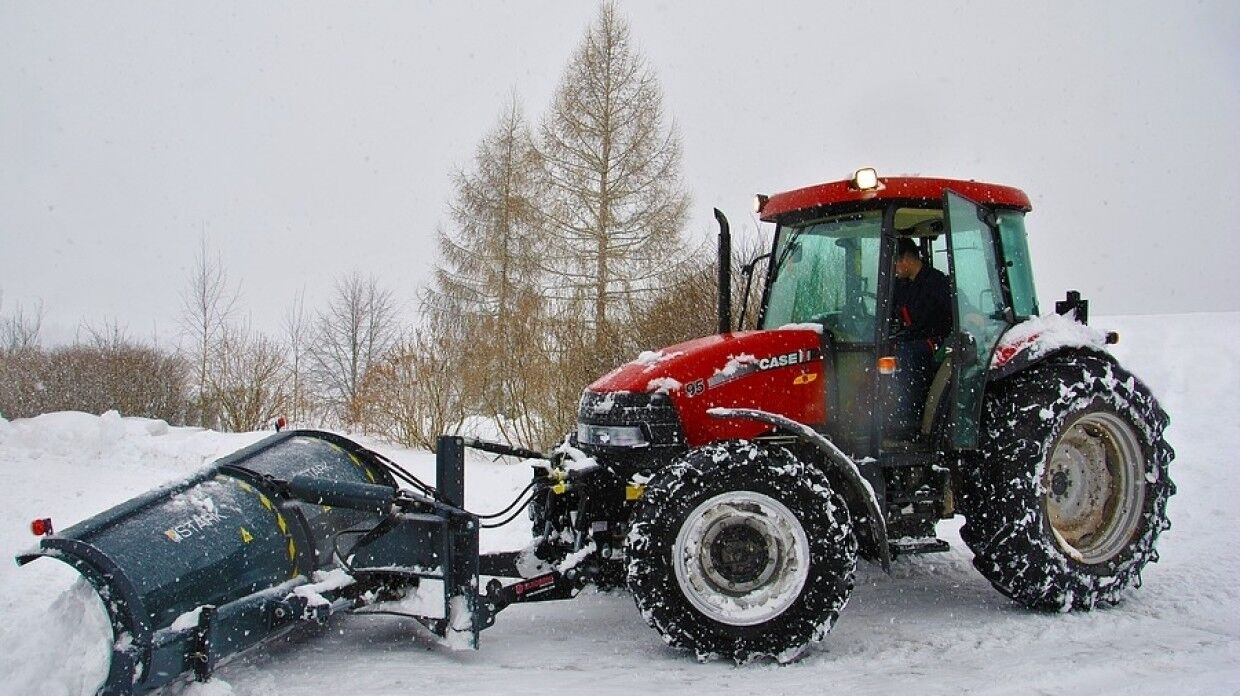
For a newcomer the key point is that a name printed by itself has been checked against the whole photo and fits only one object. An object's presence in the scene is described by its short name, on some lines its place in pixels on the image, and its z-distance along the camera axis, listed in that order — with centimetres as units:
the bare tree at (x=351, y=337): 2936
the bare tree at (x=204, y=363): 1783
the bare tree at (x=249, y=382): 1661
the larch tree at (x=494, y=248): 1492
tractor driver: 513
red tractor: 430
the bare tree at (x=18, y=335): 2515
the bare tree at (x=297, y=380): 1709
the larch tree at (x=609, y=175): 1905
